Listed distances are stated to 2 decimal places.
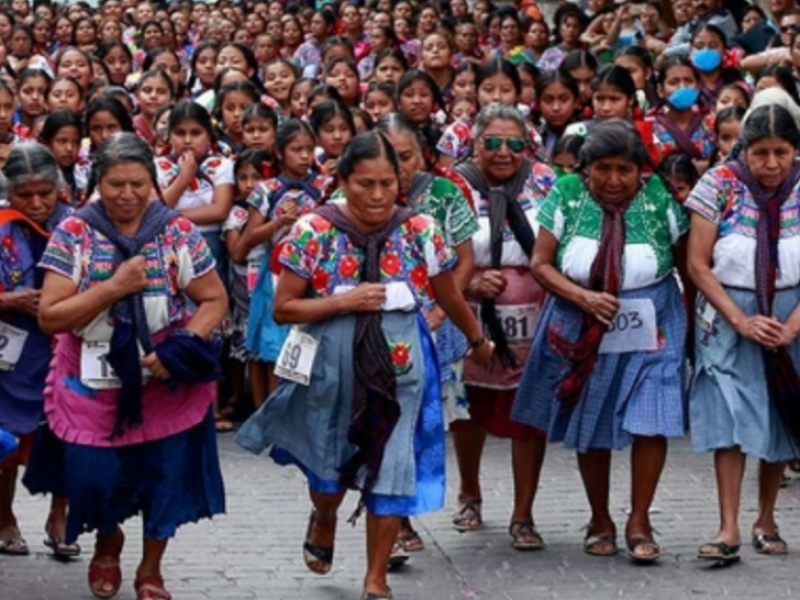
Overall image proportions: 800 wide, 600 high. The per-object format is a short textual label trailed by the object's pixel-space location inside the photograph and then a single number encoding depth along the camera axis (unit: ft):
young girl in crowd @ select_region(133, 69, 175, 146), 42.11
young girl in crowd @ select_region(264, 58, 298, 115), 45.91
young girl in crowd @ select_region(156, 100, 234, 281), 36.88
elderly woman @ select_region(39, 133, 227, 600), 24.22
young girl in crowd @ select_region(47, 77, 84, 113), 41.22
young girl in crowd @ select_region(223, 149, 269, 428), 36.88
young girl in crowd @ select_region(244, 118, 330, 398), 35.65
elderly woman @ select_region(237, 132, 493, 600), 24.40
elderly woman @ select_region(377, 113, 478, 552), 27.40
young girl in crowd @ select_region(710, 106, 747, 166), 34.94
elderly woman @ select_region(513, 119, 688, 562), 27.27
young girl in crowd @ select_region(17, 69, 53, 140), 41.88
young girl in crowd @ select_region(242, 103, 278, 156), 37.96
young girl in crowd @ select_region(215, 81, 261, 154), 40.24
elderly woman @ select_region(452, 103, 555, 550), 29.12
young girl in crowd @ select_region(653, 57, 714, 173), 38.40
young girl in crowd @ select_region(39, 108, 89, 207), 33.50
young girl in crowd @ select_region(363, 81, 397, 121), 40.00
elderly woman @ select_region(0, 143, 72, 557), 26.76
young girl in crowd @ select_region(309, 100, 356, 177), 34.55
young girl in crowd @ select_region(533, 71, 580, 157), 37.22
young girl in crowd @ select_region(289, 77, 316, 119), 44.01
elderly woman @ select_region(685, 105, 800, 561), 27.30
